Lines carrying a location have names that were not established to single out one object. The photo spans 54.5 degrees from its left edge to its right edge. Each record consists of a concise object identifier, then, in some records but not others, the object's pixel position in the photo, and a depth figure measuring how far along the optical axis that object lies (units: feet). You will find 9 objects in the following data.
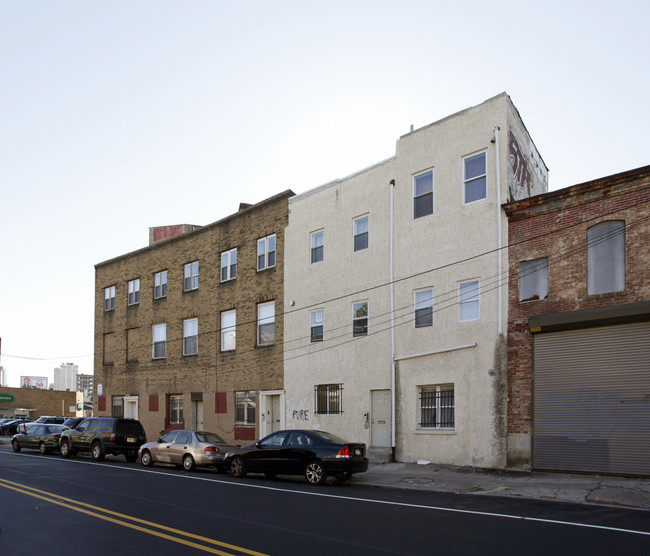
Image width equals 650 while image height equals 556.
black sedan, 51.26
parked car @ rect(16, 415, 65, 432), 125.90
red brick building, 49.55
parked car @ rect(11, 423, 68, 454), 87.04
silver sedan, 63.52
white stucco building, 59.62
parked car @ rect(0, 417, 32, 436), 146.10
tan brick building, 85.51
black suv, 77.61
